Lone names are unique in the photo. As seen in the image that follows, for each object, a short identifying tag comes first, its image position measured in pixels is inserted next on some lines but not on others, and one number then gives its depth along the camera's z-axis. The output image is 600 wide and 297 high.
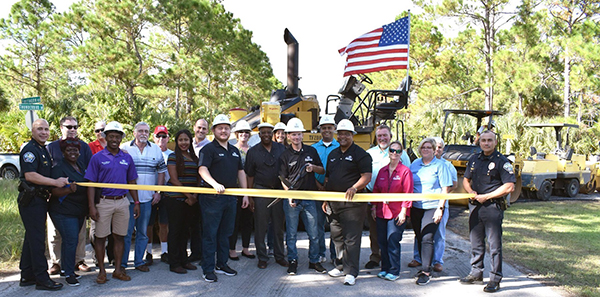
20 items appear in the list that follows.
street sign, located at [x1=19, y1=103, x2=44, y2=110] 8.74
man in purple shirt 4.98
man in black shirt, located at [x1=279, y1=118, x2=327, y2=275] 5.45
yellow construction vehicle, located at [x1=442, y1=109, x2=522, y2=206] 11.38
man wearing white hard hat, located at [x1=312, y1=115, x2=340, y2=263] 5.73
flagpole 9.19
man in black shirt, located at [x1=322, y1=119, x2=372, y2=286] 5.09
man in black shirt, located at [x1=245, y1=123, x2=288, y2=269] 5.78
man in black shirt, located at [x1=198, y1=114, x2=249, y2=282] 5.23
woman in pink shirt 5.27
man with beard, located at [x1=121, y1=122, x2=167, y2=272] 5.55
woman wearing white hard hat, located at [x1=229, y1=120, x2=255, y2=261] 6.09
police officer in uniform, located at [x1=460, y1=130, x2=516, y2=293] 4.82
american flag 10.20
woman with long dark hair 5.54
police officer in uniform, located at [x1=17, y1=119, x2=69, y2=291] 4.62
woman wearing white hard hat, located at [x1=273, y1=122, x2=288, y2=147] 6.54
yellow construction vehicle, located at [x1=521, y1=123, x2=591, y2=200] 13.11
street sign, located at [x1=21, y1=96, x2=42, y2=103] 8.80
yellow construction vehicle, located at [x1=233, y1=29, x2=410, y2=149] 8.59
